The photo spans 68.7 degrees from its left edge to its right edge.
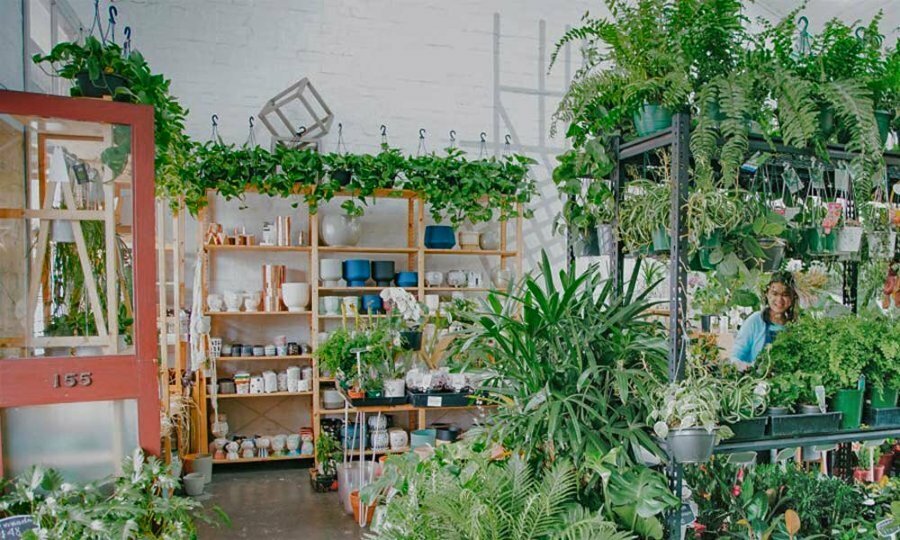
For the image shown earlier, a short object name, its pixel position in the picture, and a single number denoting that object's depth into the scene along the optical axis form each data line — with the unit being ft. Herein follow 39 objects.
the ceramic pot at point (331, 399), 17.83
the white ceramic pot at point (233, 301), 17.58
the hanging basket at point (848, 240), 8.31
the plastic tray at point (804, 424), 7.29
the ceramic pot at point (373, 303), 18.11
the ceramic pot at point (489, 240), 19.40
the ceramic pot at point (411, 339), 12.94
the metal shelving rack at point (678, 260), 6.80
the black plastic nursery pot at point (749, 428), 7.17
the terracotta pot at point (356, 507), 12.96
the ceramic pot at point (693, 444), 6.56
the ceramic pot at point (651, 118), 7.33
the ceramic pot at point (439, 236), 18.69
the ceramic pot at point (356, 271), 18.11
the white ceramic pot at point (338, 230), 17.90
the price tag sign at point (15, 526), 7.69
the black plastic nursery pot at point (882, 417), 7.86
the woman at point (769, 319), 10.62
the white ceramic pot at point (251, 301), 17.71
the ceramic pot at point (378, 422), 14.84
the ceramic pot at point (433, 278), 18.83
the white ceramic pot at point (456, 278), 19.22
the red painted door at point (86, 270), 8.20
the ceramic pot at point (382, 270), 18.38
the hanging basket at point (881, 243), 9.42
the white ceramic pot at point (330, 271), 17.94
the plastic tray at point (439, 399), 12.25
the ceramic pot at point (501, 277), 19.38
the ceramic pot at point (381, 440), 15.58
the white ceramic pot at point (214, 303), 17.49
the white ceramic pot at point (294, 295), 17.63
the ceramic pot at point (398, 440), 16.26
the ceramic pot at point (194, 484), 15.26
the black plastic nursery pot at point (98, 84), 8.24
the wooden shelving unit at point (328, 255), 17.58
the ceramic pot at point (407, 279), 18.54
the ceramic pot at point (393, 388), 12.90
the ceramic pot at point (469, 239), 19.19
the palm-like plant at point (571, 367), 7.05
